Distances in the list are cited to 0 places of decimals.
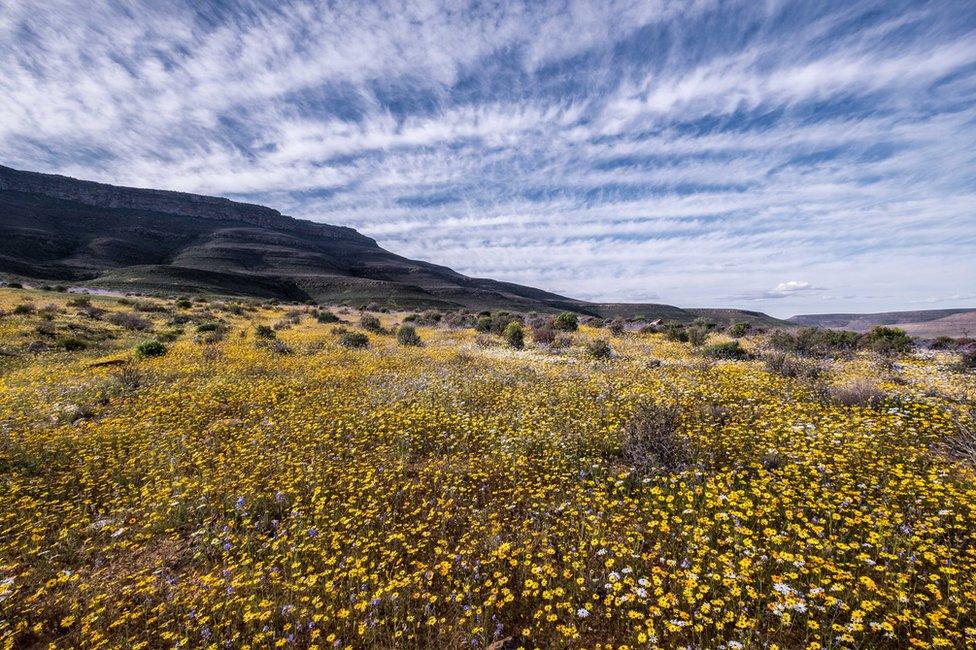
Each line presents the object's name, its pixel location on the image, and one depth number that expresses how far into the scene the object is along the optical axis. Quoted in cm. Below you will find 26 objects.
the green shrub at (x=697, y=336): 2222
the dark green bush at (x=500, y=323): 3044
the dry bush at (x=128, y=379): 1140
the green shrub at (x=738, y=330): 2834
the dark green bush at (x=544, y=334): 2387
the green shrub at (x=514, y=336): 2333
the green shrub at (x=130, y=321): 2338
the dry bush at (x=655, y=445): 650
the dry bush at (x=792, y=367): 1191
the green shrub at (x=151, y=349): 1565
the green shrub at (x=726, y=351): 1792
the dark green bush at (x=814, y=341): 1845
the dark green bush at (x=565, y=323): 2909
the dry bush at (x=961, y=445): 610
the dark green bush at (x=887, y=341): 1909
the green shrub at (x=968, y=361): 1377
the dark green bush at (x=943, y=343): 2130
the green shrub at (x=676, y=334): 2557
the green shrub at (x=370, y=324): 2840
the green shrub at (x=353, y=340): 2052
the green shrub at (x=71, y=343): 1720
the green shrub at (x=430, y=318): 3624
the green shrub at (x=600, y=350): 1786
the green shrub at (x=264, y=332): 2226
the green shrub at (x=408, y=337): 2256
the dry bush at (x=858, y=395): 884
